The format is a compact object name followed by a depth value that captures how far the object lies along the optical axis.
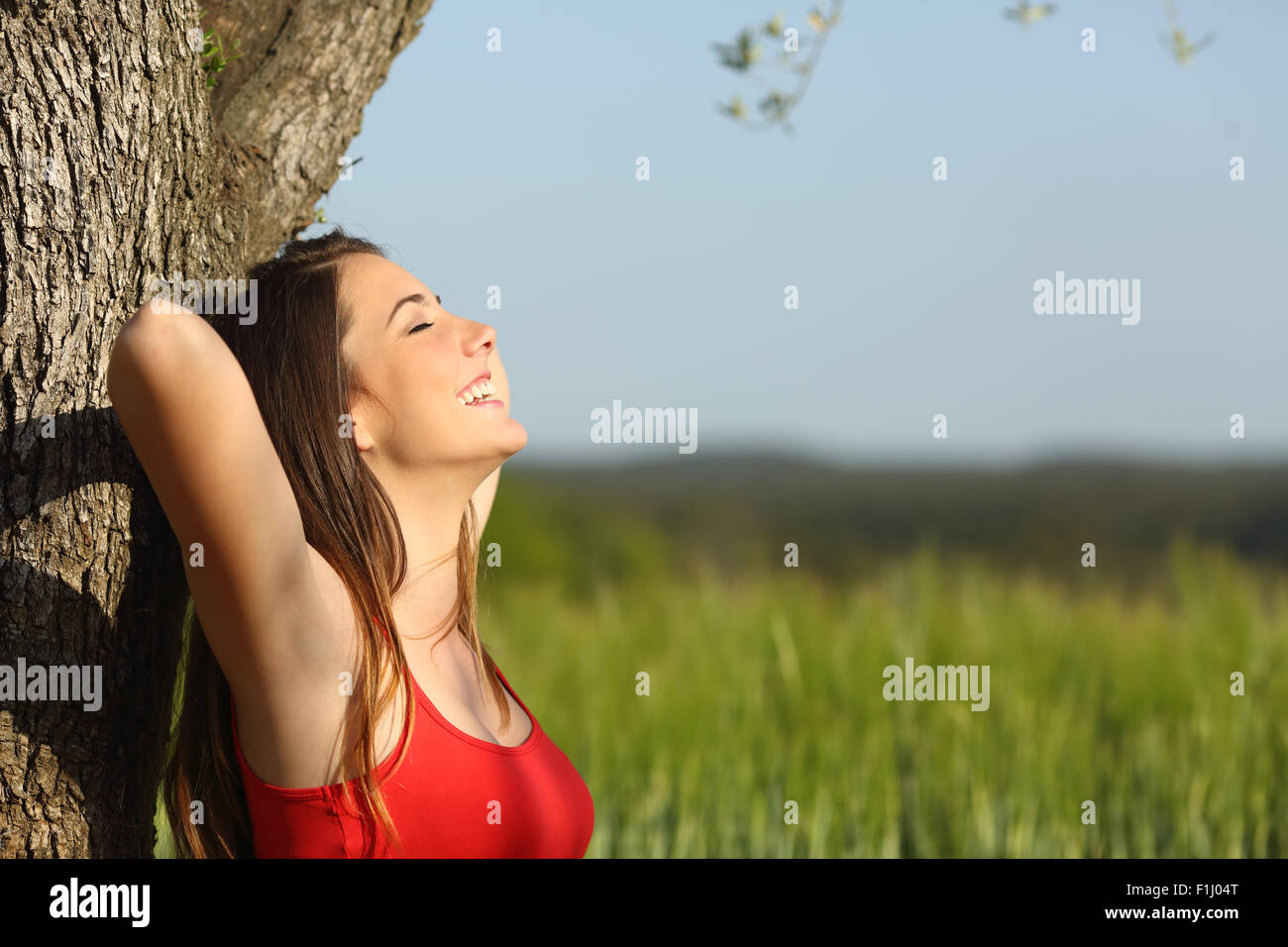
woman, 3.40
